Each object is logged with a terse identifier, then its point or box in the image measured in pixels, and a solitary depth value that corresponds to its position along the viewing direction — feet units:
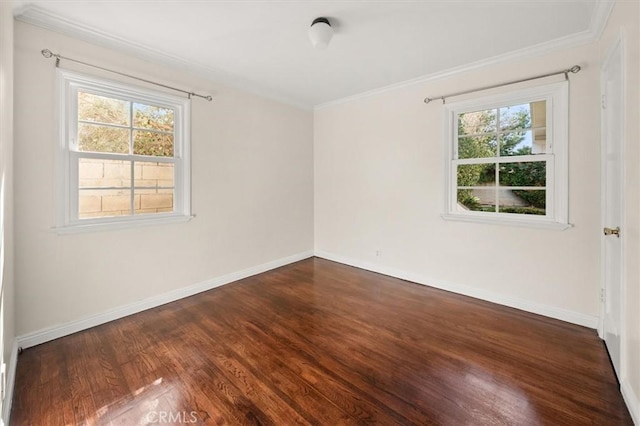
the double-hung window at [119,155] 7.59
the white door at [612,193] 5.89
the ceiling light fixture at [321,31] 7.22
